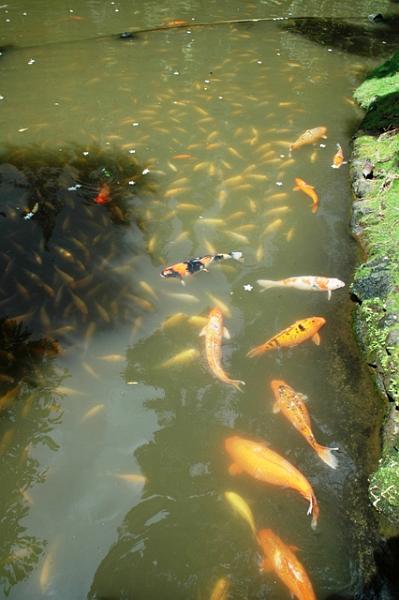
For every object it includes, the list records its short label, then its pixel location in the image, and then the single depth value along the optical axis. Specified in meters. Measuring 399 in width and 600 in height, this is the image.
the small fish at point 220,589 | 3.21
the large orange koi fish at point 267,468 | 3.62
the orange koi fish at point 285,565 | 3.17
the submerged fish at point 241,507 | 3.55
